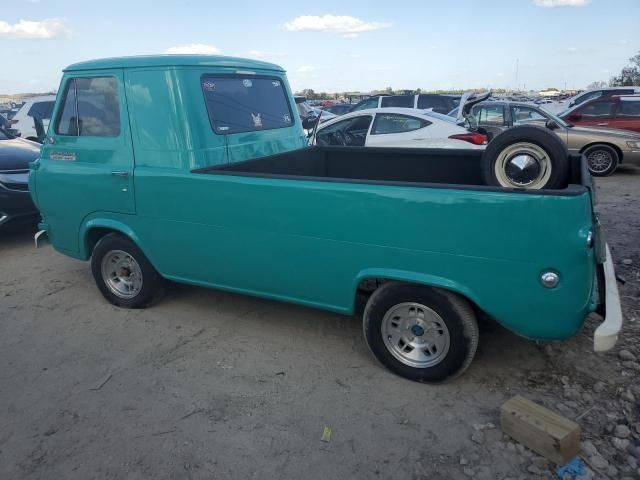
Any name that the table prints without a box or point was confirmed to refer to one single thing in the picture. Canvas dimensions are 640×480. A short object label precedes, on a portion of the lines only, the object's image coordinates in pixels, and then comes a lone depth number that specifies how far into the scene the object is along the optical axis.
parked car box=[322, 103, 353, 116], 19.50
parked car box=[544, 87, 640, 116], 15.71
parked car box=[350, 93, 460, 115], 12.64
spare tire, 3.23
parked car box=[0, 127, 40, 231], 6.13
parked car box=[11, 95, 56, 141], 10.84
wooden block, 2.52
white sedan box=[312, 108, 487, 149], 8.11
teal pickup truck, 2.76
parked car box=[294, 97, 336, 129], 16.60
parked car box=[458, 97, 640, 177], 10.02
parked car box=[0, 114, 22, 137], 10.89
